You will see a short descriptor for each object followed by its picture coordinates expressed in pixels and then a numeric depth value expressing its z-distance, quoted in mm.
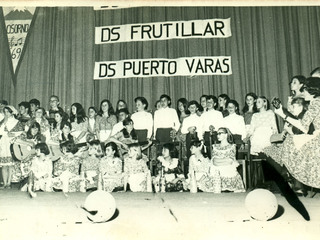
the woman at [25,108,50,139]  4285
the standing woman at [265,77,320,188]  3510
